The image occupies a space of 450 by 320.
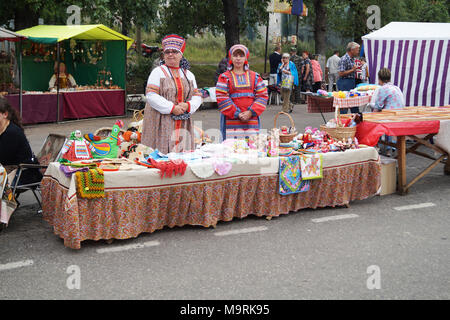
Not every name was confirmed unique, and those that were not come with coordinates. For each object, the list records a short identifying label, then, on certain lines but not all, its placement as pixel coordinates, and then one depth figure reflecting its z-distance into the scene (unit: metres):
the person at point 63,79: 13.24
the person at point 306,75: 17.52
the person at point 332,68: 18.20
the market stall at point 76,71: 12.35
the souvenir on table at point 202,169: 5.15
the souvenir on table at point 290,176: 5.61
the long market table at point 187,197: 4.77
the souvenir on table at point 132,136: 6.50
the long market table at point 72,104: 12.11
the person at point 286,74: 14.32
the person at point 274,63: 17.67
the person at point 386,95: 8.10
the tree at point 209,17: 17.69
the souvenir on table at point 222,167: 5.24
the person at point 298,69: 17.94
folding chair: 5.46
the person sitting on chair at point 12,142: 5.44
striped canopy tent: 9.75
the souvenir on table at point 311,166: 5.69
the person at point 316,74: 18.17
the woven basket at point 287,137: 6.24
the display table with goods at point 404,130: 6.48
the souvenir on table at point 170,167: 4.99
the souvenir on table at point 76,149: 5.37
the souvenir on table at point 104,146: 5.81
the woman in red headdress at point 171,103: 5.57
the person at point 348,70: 10.34
